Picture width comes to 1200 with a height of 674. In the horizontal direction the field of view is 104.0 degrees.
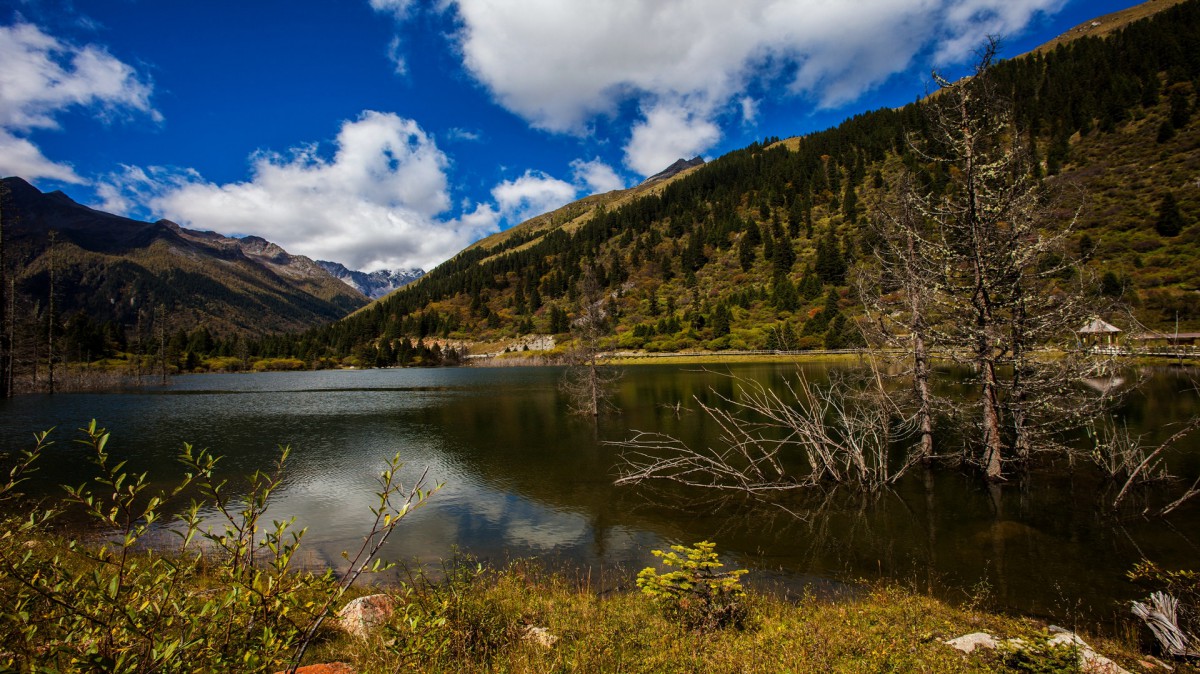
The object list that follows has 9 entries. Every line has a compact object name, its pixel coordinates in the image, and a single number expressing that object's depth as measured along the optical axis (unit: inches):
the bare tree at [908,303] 666.2
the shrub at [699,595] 306.9
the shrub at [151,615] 111.6
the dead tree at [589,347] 1411.2
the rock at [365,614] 283.3
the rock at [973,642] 265.7
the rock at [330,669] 201.1
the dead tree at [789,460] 652.1
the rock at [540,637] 267.4
